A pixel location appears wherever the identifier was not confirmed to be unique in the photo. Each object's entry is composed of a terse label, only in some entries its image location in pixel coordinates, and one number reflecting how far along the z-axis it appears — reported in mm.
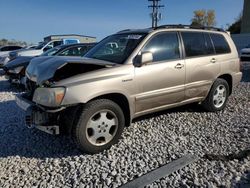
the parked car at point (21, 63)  5880
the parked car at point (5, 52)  11320
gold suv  2477
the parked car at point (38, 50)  9884
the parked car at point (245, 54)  12820
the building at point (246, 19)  31175
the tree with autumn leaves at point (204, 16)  58092
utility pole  24487
